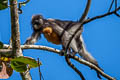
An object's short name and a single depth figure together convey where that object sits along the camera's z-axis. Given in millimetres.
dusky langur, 18047
